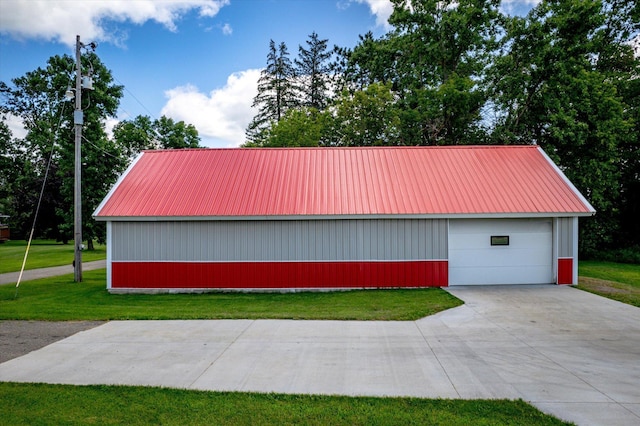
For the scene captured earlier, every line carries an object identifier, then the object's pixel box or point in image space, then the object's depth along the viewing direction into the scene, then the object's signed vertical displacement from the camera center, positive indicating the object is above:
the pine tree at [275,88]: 41.19 +13.04
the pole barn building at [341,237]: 12.44 -0.82
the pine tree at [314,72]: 41.00 +14.77
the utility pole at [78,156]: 13.80 +1.94
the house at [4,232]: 41.09 -2.51
